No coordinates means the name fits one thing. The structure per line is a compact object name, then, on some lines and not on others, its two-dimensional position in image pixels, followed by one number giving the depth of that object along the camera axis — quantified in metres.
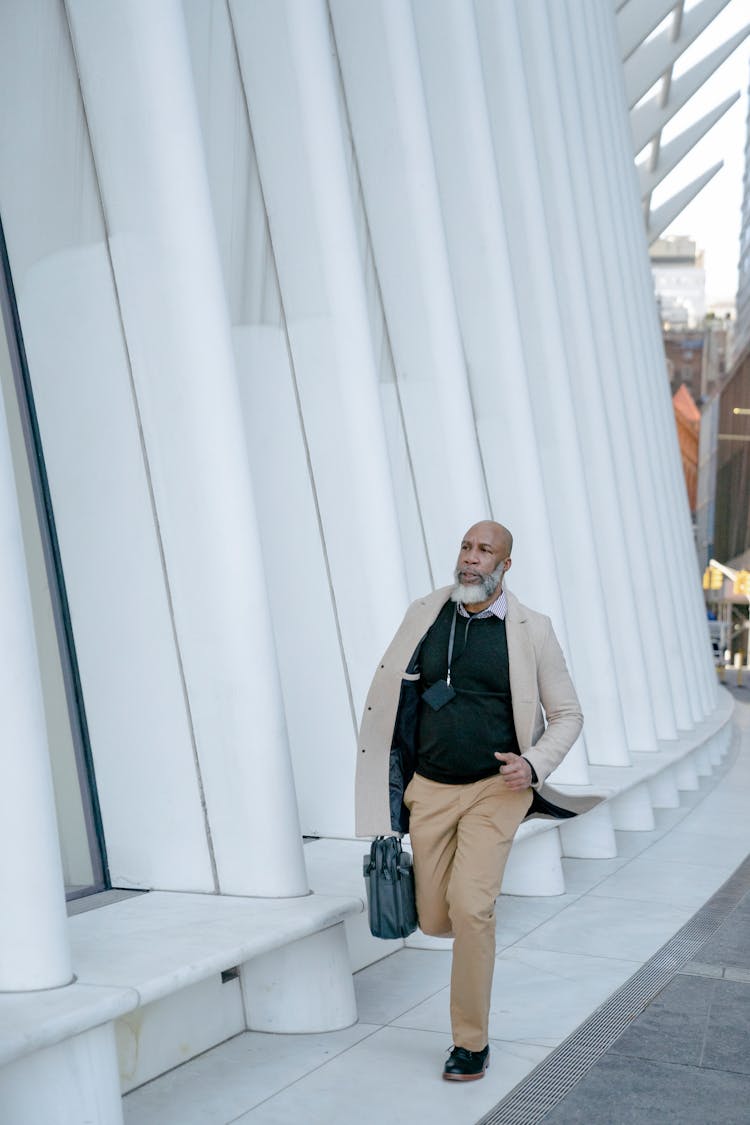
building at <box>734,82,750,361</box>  72.12
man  5.31
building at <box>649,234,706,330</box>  149.62
